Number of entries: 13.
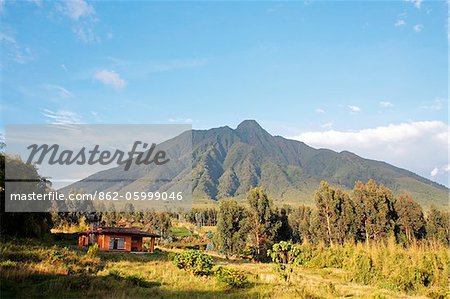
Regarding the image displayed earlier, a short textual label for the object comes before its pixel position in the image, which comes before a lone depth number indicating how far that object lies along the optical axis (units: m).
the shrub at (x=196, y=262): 16.89
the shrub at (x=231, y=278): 14.18
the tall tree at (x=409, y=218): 43.91
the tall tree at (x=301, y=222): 60.00
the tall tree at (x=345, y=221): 43.50
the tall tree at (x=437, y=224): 45.85
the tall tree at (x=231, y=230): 38.16
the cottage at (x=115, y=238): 32.22
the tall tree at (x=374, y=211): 41.66
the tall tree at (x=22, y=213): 21.53
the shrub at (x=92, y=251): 19.54
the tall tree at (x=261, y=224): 38.66
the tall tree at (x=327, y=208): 44.25
